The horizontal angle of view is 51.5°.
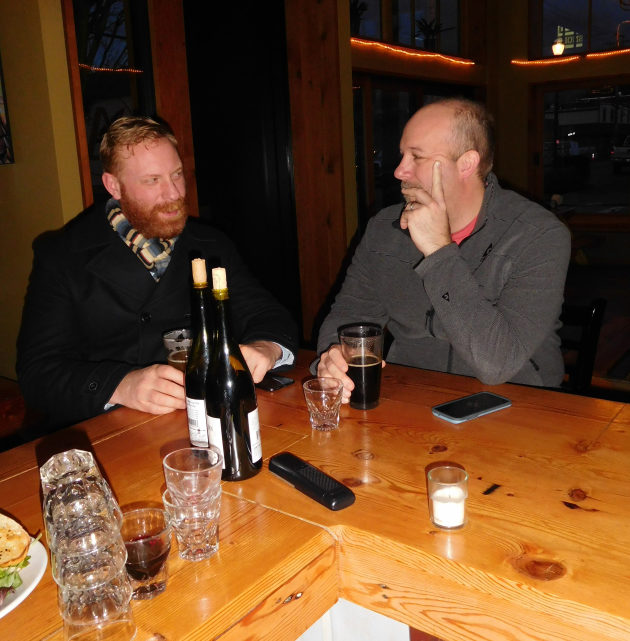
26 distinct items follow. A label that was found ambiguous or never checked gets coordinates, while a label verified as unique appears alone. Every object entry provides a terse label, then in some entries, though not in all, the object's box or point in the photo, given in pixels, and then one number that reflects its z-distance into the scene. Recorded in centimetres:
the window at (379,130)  618
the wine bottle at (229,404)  118
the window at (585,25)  759
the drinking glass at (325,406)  140
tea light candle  99
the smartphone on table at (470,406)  140
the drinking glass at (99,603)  83
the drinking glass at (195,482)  100
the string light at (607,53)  763
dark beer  148
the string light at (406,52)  600
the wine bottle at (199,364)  124
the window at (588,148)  820
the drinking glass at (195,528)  97
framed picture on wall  311
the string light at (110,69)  312
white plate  83
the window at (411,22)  611
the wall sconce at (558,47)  804
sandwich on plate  88
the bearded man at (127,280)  196
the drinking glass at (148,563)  88
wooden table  86
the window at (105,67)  311
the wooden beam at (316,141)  432
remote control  108
